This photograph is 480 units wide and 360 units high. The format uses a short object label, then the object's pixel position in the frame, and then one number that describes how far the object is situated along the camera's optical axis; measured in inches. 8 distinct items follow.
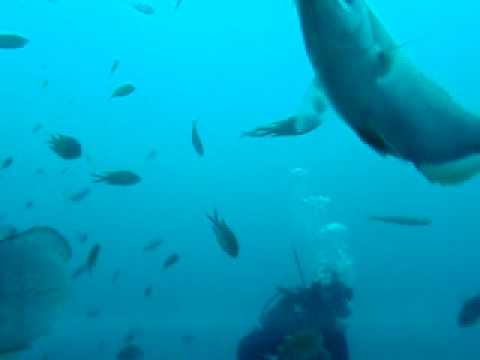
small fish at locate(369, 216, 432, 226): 135.8
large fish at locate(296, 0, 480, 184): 36.8
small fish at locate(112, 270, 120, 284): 497.4
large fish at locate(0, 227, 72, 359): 75.7
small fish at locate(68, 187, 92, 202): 391.9
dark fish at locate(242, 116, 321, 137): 91.4
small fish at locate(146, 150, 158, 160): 534.2
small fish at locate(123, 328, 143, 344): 395.1
